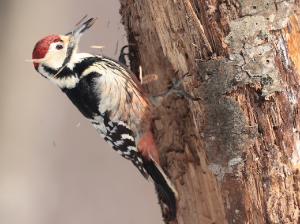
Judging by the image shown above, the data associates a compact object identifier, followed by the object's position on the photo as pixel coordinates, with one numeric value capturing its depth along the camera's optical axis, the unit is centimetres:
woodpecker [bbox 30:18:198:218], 468
